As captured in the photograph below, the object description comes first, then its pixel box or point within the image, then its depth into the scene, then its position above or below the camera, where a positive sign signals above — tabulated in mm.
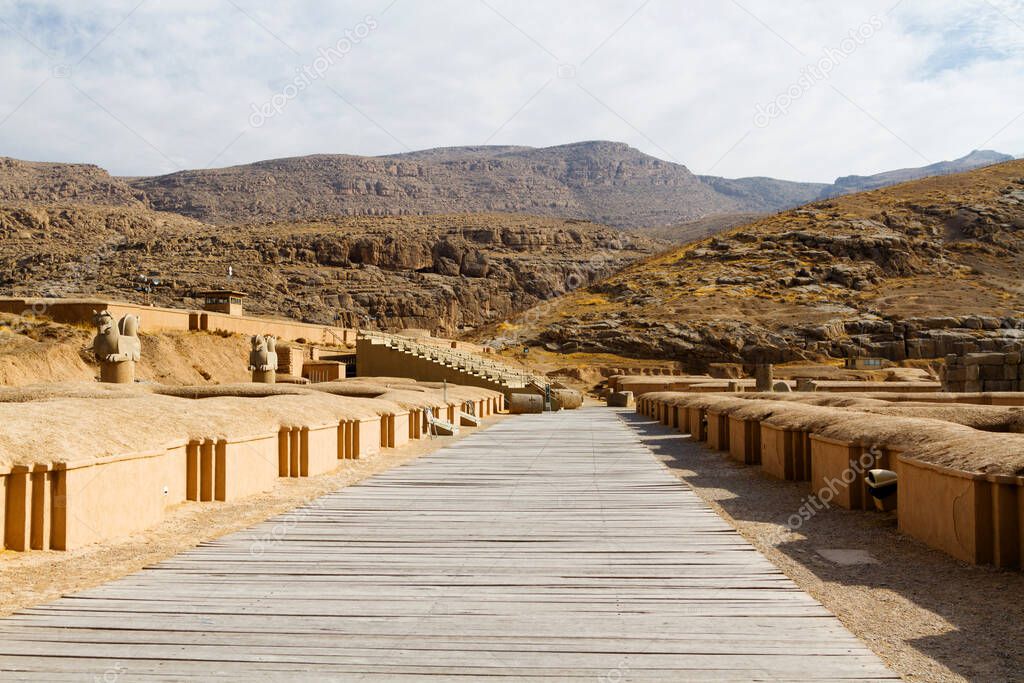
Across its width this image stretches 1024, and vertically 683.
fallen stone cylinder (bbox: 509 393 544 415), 34375 -1657
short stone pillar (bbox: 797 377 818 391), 29484 -799
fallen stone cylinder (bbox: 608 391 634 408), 42156 -1850
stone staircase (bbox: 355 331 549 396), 39062 -31
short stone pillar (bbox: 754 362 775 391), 29062 -498
